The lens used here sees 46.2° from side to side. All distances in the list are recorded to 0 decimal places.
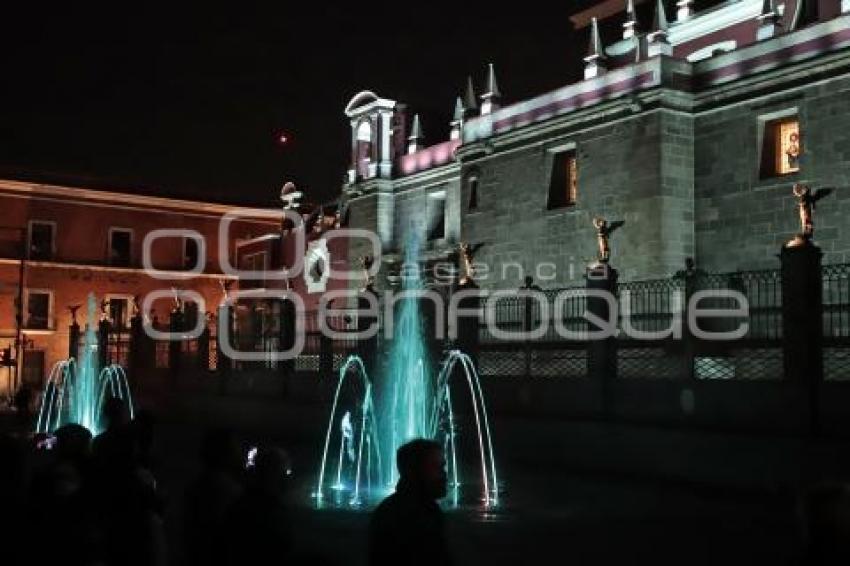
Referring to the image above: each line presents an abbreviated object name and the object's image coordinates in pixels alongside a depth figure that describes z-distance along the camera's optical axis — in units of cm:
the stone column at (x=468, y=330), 1884
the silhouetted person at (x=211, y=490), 517
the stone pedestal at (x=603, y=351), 1545
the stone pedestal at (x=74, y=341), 3362
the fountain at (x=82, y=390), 2775
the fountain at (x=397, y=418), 1409
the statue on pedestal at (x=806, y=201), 1457
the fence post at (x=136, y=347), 3062
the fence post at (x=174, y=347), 2859
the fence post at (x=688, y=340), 1421
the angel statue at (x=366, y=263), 2501
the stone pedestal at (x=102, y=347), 3200
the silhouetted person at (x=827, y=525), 312
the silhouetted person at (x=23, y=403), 2167
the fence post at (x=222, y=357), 2586
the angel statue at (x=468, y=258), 1975
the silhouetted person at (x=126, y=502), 429
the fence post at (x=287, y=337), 2345
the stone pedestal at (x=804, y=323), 1261
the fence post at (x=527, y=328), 1736
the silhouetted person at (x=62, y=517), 366
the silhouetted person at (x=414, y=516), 372
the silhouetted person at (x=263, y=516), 372
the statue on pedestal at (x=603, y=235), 1891
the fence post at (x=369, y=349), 2103
